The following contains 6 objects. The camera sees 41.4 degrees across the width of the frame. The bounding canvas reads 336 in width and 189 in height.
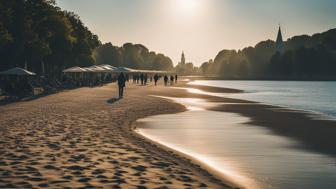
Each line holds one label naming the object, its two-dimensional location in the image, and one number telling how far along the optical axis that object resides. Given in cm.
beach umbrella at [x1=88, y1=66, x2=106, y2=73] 6650
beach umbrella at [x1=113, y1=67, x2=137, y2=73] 6860
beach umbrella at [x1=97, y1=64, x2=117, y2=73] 6896
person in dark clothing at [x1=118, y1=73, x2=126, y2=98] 3589
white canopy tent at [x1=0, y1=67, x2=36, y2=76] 4008
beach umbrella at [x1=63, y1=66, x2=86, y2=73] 6009
